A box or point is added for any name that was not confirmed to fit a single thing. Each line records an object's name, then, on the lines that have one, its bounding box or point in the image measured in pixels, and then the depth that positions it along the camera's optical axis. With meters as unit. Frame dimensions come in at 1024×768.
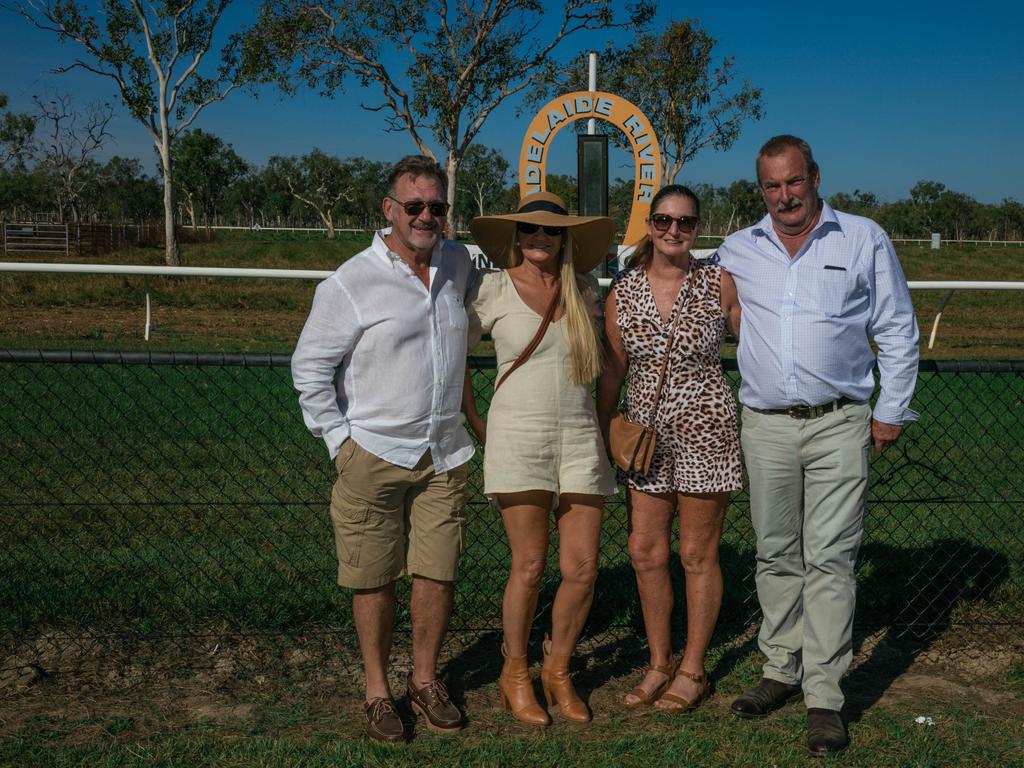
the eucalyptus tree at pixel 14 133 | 56.16
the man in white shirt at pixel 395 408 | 3.08
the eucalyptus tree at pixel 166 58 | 29.81
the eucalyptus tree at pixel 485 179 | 81.94
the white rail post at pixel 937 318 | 11.40
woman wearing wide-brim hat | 3.16
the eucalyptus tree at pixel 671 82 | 30.72
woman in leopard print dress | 3.26
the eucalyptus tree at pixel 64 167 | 44.00
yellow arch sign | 12.02
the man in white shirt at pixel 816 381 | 3.15
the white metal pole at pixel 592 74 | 11.82
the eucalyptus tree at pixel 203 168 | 70.31
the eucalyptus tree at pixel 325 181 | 81.00
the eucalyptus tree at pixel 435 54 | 28.39
